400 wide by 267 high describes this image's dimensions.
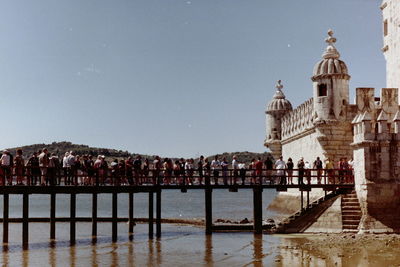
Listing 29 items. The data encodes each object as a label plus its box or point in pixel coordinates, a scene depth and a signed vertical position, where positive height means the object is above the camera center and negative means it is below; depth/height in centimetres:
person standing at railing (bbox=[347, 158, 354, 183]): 2993 -19
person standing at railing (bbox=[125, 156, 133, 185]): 2923 +4
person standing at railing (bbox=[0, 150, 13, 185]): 2560 +43
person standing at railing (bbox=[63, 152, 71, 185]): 2719 +20
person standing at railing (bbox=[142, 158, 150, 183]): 2913 +3
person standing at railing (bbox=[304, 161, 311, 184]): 2915 -33
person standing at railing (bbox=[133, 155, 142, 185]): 2931 +22
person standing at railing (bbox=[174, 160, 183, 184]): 2962 +0
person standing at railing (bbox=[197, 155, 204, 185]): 2997 +22
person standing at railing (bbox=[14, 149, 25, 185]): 2527 +25
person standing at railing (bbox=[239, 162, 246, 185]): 2964 -16
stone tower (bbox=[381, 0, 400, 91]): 3525 +792
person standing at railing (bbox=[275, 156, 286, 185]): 3059 +19
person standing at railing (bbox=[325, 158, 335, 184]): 2988 -15
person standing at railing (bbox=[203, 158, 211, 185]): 3023 +11
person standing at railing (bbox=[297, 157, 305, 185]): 2998 -14
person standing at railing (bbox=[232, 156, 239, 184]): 3010 +21
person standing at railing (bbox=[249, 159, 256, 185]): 2990 +15
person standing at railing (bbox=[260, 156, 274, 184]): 3141 +30
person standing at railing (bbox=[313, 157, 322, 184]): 3013 +17
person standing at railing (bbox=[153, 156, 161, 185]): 2992 +13
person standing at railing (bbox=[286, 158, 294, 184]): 3016 +18
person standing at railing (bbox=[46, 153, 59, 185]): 2686 +7
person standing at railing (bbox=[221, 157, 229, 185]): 2970 +10
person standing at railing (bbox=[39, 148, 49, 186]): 2673 +44
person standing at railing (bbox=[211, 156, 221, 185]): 3037 +22
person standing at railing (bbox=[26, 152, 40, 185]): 2630 +21
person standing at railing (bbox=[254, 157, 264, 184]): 3008 +14
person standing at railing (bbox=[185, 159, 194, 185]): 2972 +2
